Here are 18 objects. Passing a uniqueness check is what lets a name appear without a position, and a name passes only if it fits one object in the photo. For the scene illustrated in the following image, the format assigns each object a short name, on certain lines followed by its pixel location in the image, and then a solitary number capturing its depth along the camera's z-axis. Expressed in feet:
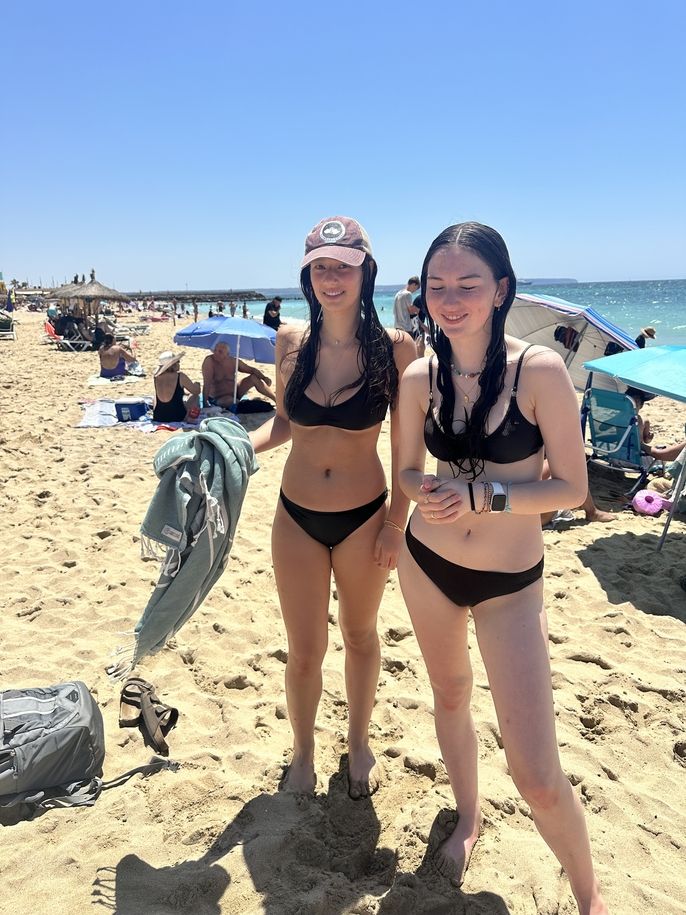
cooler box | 28.81
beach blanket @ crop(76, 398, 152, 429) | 27.91
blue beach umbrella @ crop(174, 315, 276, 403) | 29.27
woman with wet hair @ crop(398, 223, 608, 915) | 5.47
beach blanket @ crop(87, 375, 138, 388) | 38.63
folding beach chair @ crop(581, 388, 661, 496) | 21.04
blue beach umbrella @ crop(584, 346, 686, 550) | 14.19
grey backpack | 7.43
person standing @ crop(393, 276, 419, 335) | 36.47
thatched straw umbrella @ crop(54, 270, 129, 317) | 88.02
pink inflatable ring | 18.92
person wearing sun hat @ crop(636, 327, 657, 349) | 28.22
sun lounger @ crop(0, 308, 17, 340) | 69.67
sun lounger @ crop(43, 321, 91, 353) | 58.65
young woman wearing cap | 7.13
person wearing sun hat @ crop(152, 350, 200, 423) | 28.09
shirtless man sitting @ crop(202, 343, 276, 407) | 30.58
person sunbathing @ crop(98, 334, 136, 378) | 39.63
